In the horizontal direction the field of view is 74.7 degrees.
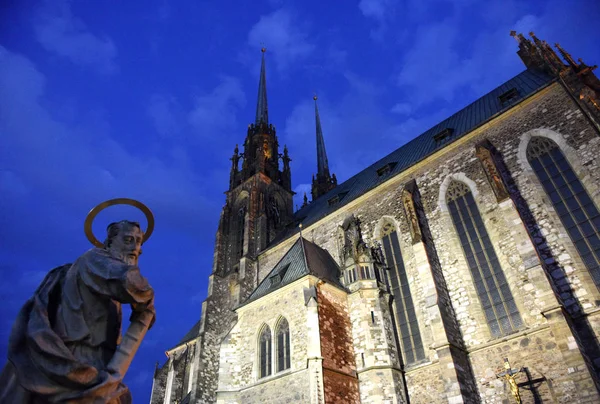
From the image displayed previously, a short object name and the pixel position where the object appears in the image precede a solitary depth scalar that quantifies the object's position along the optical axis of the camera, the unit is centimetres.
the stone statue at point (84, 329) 262
